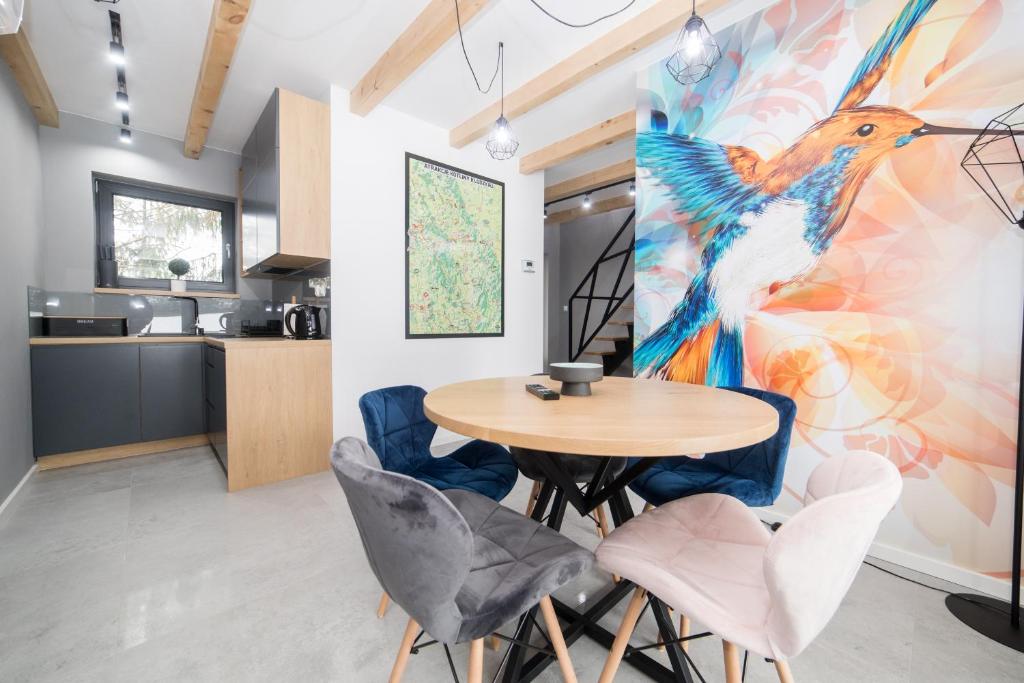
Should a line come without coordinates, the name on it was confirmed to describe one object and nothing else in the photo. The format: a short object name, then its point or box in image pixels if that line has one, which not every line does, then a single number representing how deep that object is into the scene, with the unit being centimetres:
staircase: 513
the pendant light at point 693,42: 154
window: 365
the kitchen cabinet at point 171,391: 332
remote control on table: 137
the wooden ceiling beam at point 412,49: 215
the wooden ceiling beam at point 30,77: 241
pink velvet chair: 72
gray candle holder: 146
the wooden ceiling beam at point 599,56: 215
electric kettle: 306
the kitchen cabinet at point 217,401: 270
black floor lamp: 149
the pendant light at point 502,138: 244
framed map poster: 344
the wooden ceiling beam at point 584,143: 341
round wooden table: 94
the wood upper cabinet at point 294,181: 286
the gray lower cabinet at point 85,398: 294
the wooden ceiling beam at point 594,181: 454
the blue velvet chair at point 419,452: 160
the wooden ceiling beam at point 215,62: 213
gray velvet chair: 78
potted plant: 380
